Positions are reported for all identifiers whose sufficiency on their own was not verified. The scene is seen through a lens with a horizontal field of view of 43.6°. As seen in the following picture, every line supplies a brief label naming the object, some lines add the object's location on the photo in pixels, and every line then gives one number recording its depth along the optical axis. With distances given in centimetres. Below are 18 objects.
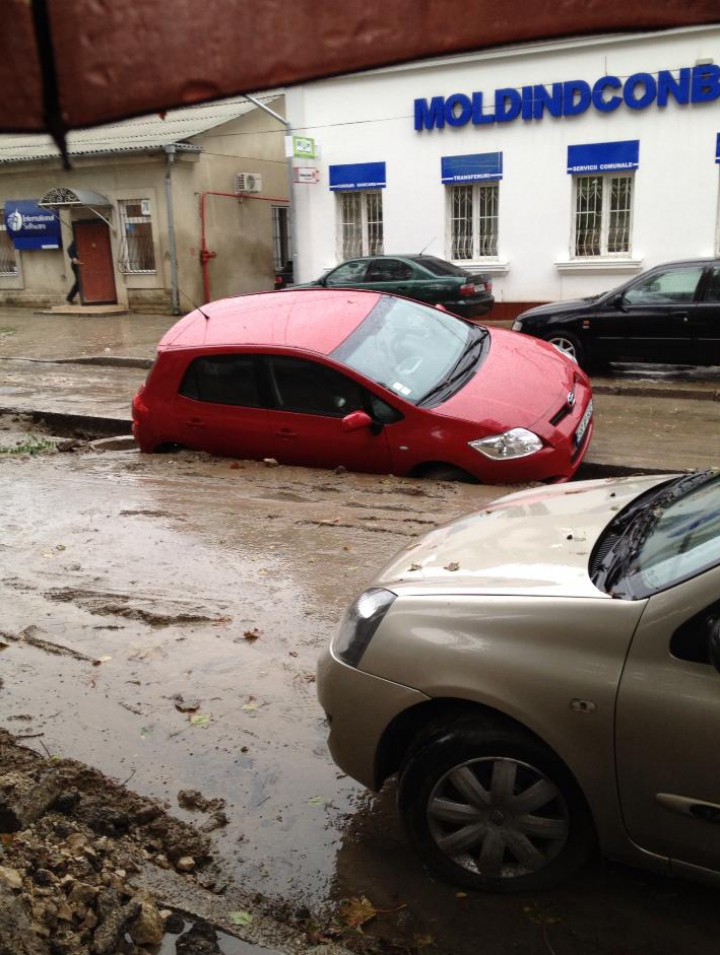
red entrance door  2623
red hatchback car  705
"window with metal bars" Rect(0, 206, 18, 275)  2867
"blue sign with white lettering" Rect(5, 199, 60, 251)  2716
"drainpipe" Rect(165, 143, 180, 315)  2391
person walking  2648
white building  1773
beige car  280
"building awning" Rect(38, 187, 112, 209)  2459
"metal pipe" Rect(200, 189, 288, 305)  2497
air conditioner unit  2562
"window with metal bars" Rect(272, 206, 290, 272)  2788
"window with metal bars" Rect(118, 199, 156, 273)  2520
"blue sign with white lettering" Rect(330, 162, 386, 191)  2116
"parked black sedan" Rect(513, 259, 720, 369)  1234
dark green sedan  1709
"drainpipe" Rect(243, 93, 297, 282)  2170
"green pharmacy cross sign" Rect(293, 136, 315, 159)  2081
